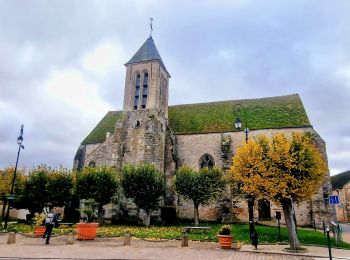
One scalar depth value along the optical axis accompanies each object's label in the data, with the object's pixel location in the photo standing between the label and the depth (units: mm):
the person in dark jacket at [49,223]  14619
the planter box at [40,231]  17578
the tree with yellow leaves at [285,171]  14602
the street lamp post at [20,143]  21484
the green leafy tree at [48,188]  25859
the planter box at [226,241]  14133
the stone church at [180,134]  27844
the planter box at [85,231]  16047
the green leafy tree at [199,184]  24172
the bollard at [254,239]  13852
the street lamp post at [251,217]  14116
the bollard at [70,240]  14480
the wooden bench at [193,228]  19203
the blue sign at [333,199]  11750
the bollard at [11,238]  14344
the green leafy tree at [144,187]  24234
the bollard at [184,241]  14555
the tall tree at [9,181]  31509
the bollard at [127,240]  14352
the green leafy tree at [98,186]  24578
